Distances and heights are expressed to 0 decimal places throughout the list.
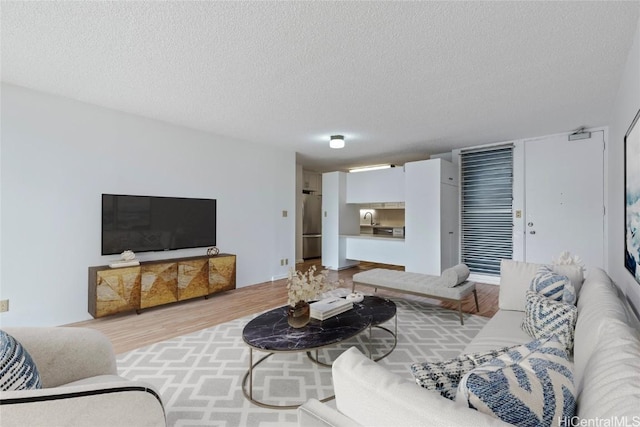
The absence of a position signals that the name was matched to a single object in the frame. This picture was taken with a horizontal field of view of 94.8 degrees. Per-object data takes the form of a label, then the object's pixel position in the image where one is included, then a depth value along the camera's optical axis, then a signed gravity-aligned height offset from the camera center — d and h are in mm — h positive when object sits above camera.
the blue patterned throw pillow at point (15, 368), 1023 -558
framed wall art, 1878 +128
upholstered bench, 3266 -828
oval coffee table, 1919 -847
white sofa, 674 -455
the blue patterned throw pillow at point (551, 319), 1702 -619
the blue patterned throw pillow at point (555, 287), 1927 -483
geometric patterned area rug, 1812 -1202
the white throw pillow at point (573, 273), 2291 -448
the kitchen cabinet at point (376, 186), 6168 +656
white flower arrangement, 2232 -553
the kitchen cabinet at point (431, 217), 5227 -17
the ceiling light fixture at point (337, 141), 4594 +1176
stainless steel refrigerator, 7980 -281
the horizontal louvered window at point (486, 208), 5180 +148
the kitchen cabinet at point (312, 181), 8102 +976
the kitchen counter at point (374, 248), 6055 -703
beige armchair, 900 -654
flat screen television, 3578 -103
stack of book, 2396 -775
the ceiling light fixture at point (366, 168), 7725 +1313
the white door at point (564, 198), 4363 +279
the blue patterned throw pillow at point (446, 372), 875 -492
